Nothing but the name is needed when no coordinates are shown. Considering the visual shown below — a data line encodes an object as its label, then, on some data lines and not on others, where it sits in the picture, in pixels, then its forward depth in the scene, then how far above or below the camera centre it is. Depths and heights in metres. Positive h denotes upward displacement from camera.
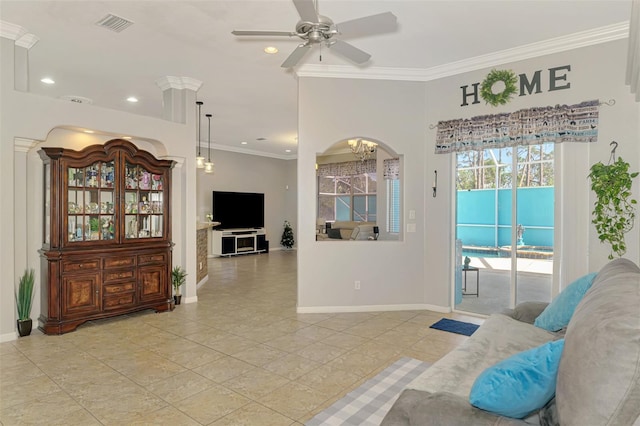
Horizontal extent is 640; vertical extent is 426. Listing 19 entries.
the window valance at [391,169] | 9.14 +1.01
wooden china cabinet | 4.04 -0.30
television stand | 10.53 -0.95
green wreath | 4.37 +1.48
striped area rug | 2.35 -1.35
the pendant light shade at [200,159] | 6.56 +0.92
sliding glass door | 4.29 -0.22
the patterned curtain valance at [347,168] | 11.23 +1.31
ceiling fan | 2.50 +1.32
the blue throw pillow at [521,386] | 1.38 -0.67
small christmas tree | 12.47 -0.97
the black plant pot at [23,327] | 3.95 -1.27
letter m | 4.23 +1.46
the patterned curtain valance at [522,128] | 3.91 +0.94
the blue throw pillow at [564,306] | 2.48 -0.67
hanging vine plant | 3.58 +0.07
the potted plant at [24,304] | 3.96 -1.03
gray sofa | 1.11 -0.58
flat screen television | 10.63 +0.01
